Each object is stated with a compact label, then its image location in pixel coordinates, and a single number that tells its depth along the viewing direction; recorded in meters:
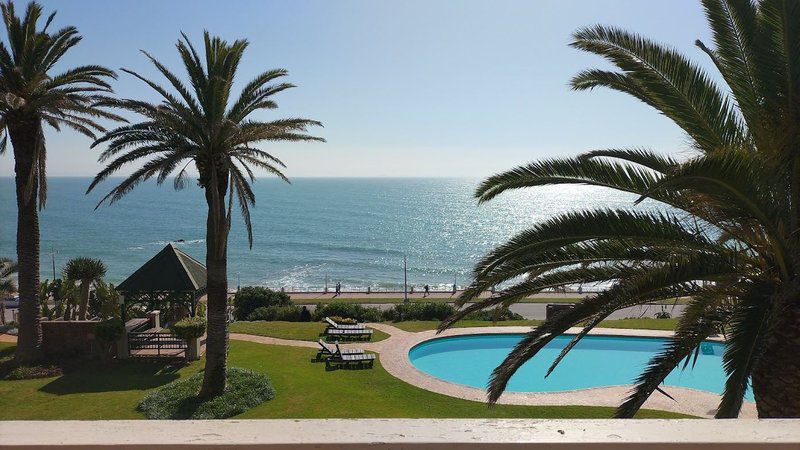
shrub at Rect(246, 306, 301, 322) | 28.36
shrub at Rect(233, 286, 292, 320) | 31.70
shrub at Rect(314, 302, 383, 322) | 27.81
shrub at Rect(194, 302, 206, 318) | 22.18
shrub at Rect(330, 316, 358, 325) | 24.87
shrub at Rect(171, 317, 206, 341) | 17.25
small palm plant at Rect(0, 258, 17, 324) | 31.34
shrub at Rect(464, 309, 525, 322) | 28.52
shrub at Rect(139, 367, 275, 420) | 12.93
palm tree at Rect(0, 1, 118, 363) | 15.34
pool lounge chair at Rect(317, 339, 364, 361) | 18.36
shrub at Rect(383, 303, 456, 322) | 28.59
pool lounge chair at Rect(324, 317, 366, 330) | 22.91
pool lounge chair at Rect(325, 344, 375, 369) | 17.88
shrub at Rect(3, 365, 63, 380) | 15.84
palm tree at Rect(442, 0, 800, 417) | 5.22
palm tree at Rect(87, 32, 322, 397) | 12.95
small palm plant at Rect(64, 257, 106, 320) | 20.11
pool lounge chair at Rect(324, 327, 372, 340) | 22.28
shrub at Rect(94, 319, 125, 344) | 17.33
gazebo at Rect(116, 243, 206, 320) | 19.14
